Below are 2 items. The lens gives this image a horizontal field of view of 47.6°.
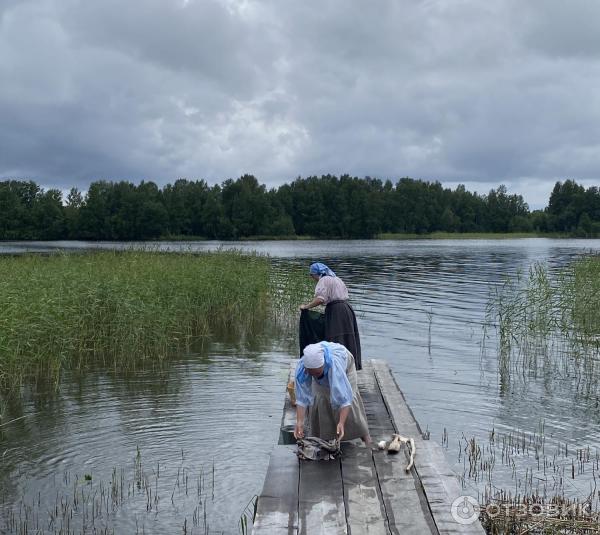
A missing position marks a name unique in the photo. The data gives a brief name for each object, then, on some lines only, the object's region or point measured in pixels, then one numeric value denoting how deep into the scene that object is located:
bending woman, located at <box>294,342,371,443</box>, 6.93
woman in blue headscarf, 10.24
